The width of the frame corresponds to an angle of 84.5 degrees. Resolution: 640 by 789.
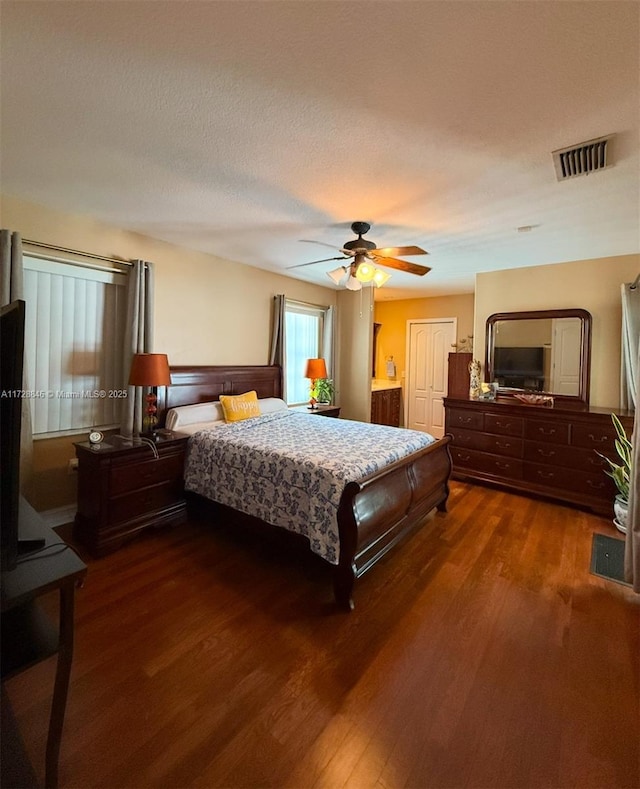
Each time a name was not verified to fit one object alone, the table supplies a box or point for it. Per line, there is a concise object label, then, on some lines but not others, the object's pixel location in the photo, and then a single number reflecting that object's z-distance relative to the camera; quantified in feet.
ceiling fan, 9.17
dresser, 10.89
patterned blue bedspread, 7.16
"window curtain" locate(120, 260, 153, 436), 10.25
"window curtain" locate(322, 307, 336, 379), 17.80
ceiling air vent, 6.04
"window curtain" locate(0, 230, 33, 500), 7.99
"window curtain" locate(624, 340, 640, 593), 6.47
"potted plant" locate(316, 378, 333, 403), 17.12
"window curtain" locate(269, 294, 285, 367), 14.97
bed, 6.73
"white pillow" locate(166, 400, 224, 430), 10.85
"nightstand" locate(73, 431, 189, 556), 8.43
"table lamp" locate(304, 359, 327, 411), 15.78
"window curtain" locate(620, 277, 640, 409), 11.05
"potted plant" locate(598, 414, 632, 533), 9.06
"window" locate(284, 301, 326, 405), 16.42
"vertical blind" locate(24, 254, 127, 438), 9.11
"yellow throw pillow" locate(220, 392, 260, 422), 11.64
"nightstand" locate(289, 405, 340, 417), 15.20
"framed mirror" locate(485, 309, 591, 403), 12.62
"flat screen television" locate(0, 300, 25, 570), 3.38
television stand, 3.41
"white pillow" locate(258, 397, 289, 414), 13.29
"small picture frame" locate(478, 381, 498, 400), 13.94
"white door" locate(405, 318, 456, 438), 20.16
